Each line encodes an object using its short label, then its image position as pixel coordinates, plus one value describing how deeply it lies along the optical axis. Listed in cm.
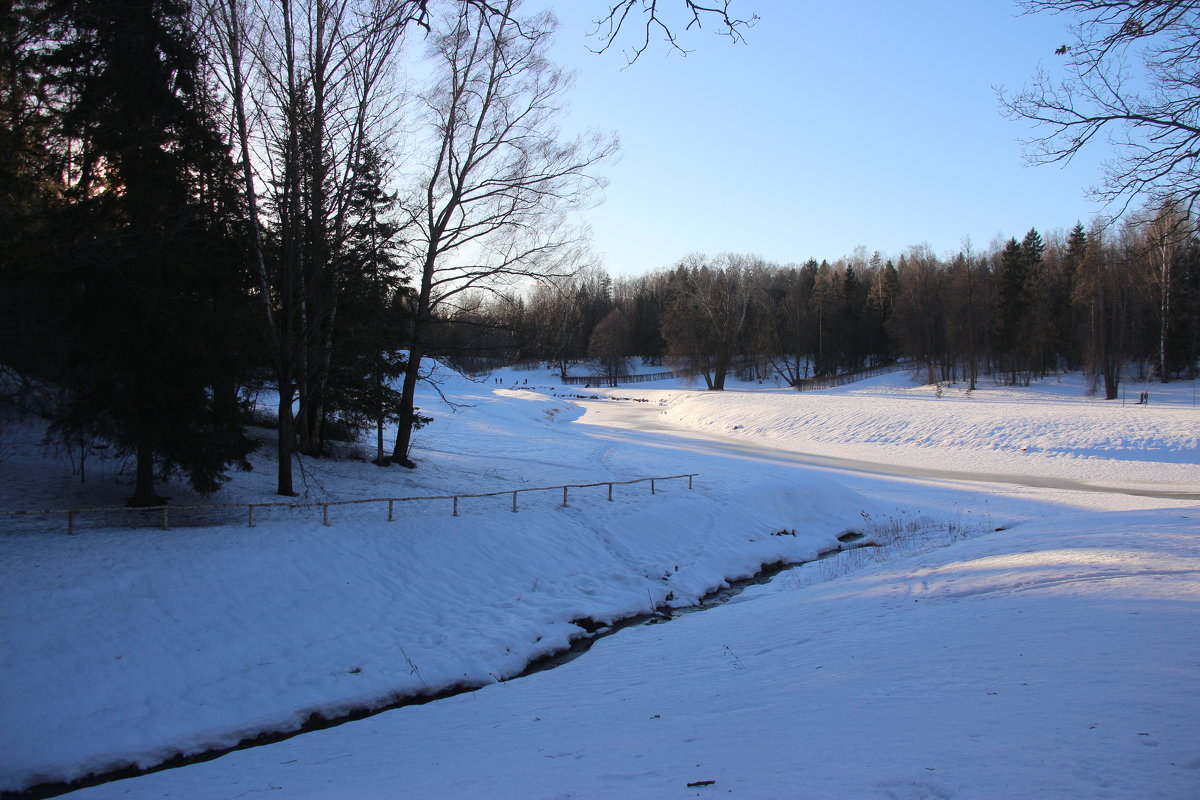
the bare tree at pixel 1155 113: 749
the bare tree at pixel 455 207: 1981
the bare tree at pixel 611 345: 9298
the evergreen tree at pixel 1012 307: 6392
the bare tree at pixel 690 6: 426
